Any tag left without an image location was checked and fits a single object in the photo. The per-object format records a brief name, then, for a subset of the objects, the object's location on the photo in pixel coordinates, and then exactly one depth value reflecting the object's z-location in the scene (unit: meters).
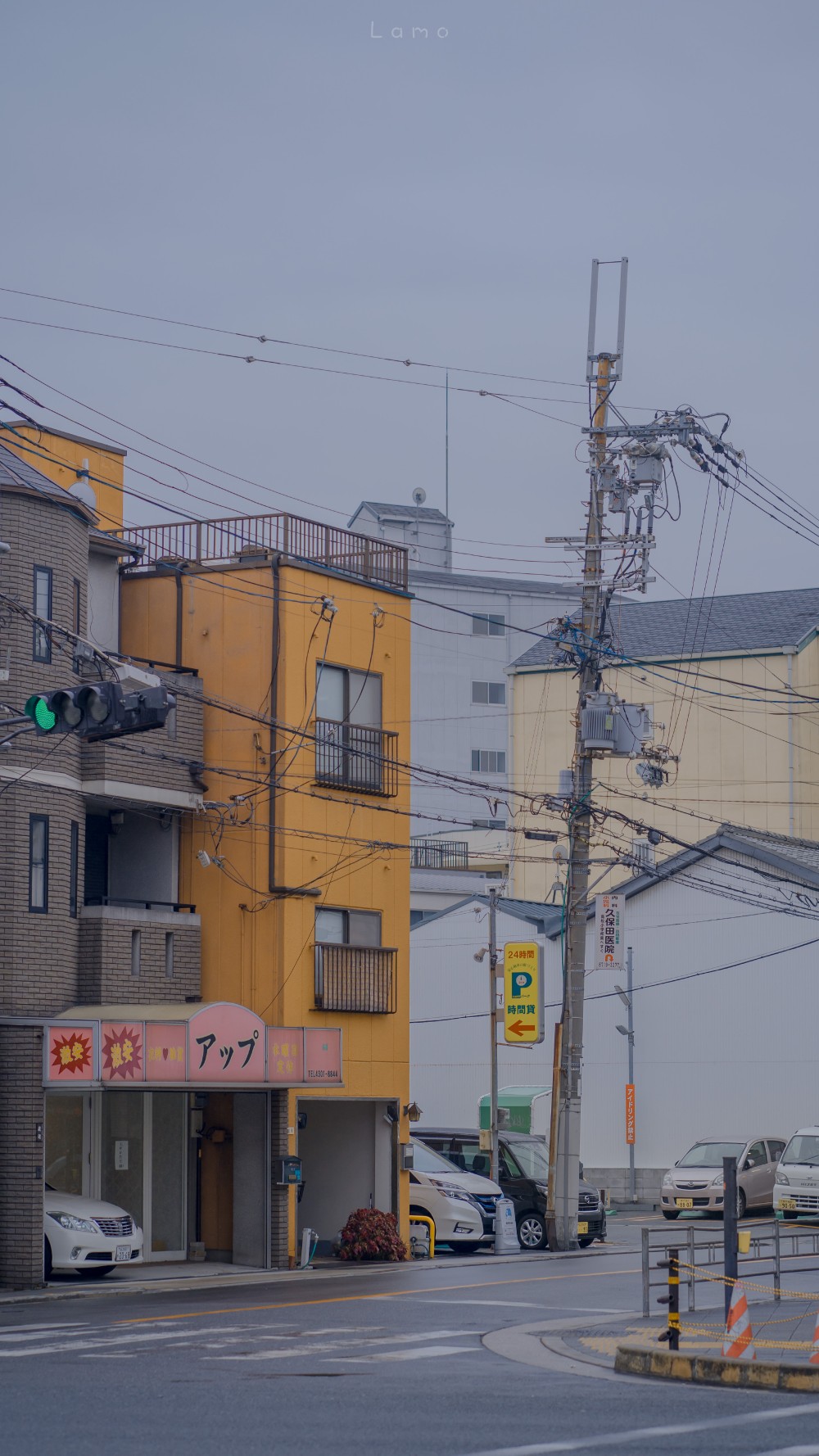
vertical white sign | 41.91
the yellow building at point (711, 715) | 60.53
